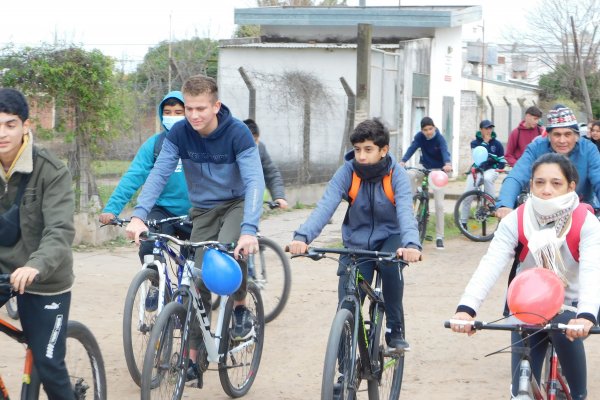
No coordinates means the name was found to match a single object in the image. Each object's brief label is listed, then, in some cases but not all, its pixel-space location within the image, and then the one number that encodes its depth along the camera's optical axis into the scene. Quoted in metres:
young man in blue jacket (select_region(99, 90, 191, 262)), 7.62
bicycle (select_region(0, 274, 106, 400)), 4.83
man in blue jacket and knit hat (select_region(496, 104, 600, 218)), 7.99
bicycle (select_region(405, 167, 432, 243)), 14.28
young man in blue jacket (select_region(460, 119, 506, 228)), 15.84
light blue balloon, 15.68
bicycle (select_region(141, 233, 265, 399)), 5.89
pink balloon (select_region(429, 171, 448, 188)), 14.24
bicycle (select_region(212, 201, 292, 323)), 9.32
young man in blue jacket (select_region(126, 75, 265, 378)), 6.53
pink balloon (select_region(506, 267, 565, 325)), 4.49
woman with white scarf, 4.96
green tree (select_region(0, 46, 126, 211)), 11.96
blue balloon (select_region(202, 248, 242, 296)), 6.12
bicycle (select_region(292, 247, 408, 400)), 5.54
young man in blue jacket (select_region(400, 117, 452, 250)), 14.52
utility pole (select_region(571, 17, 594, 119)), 26.32
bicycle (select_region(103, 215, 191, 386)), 6.80
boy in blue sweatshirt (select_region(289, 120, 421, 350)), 6.27
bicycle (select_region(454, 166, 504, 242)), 15.23
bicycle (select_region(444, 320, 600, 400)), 4.50
